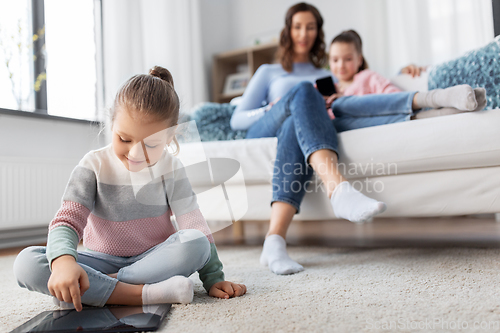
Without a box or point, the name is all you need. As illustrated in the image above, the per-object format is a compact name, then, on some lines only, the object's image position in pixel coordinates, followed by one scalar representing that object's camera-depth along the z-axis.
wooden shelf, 3.01
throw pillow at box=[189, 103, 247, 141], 1.63
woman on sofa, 0.93
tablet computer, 0.51
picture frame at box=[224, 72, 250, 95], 3.05
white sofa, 1.00
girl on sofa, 1.52
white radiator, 1.64
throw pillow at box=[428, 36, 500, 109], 1.17
